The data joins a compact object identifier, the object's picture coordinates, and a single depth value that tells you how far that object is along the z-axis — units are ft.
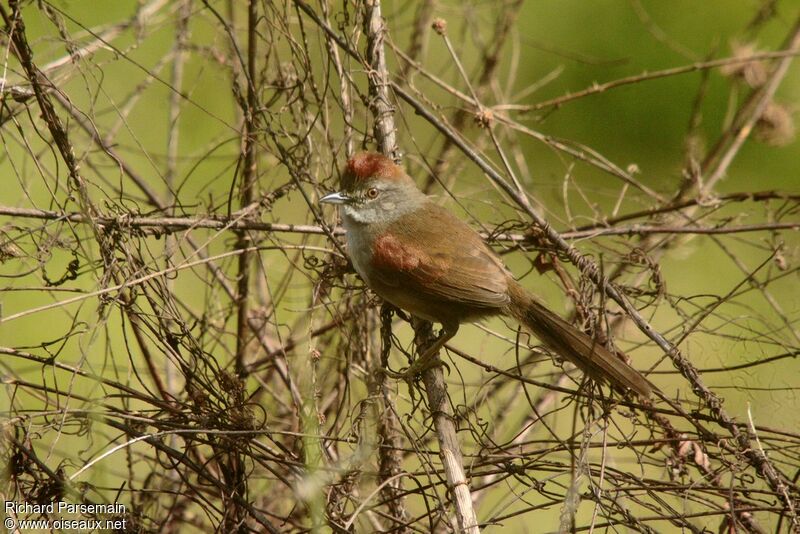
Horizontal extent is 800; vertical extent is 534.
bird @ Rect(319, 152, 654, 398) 27.12
